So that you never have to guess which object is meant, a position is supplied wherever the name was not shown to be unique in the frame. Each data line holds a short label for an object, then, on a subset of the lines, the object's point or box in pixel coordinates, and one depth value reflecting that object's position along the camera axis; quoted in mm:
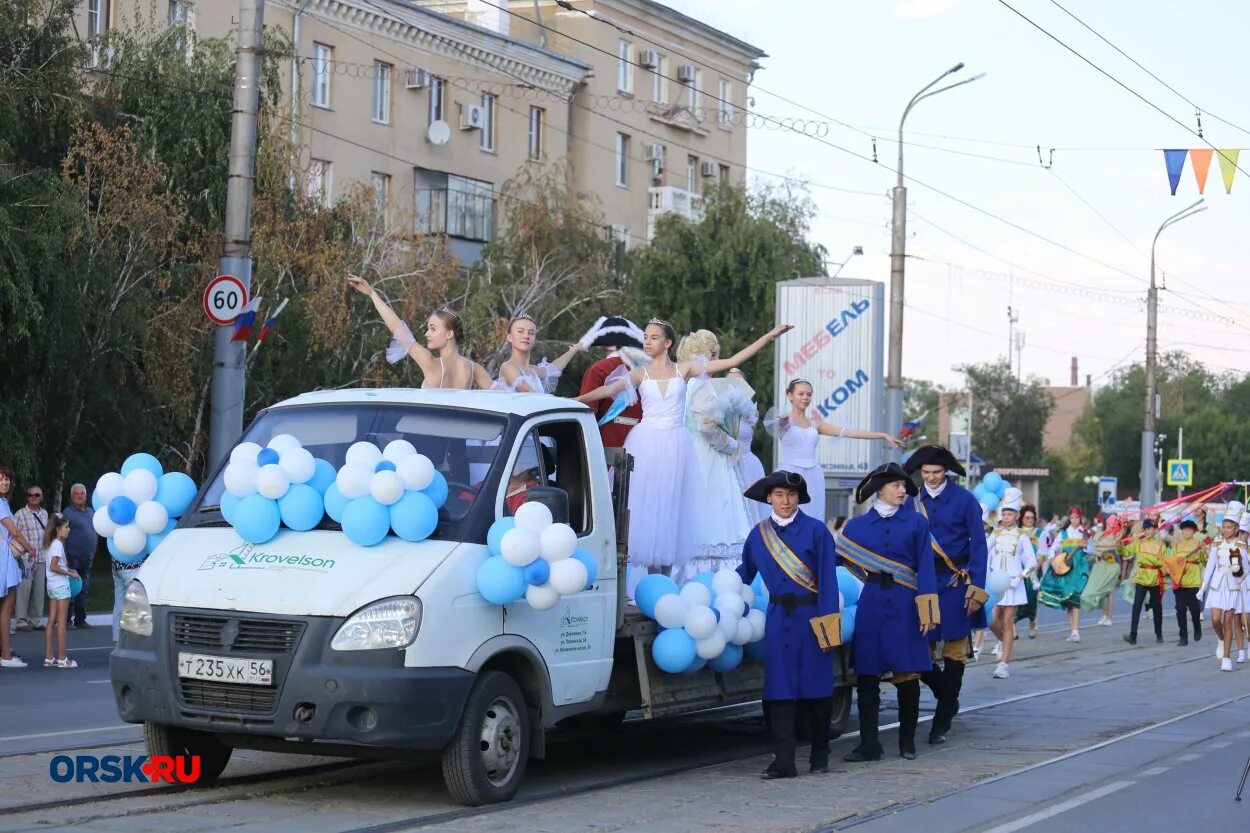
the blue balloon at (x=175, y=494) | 9633
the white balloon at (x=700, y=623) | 9930
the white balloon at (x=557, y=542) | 8602
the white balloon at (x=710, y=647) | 9984
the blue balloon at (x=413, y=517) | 8508
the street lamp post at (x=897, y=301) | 32031
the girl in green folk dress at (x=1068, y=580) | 24797
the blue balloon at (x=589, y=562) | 8906
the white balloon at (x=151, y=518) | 9461
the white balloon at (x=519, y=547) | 8477
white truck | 8227
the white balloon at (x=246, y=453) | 8859
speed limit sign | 16562
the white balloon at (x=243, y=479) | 8750
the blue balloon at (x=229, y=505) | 8812
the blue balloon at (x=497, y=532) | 8727
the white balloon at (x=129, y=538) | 9523
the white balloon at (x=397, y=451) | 8695
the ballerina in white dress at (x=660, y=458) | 11109
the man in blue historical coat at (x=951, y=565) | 12312
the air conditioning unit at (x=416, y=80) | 44594
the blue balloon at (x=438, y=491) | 8727
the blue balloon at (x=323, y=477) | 8914
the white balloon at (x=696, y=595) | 10109
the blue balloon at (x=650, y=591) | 10109
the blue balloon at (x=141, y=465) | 9758
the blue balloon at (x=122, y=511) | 9516
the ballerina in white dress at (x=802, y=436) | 13367
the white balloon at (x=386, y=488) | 8453
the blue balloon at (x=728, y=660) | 10414
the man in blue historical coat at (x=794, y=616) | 10266
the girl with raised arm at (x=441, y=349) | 10734
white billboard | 30281
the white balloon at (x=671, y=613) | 9977
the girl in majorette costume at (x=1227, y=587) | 19844
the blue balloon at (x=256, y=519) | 8680
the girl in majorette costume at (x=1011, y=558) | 19312
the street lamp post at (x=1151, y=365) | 45719
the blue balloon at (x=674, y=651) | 9883
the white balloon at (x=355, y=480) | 8586
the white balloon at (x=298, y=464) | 8766
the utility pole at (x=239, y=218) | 16812
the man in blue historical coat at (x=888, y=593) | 11062
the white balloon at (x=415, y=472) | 8555
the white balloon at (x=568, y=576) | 8664
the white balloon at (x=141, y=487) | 9570
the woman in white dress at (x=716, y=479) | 11507
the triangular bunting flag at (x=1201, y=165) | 25656
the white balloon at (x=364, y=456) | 8688
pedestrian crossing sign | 49756
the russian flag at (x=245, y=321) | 16812
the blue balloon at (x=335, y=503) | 8734
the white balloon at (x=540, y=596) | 8695
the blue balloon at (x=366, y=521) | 8508
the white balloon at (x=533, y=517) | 8602
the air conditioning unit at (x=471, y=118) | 46500
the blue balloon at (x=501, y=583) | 8516
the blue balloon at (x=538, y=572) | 8578
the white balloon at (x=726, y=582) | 10508
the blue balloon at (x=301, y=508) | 8742
